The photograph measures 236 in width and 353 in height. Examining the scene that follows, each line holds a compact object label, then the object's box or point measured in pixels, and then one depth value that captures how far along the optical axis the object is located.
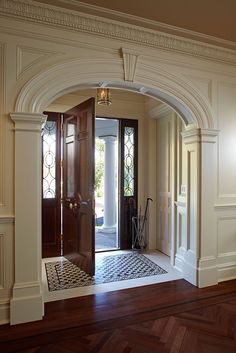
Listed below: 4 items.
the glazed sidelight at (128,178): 5.02
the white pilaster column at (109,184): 6.86
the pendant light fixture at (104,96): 3.95
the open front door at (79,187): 3.57
